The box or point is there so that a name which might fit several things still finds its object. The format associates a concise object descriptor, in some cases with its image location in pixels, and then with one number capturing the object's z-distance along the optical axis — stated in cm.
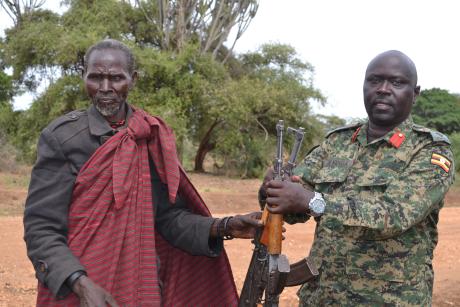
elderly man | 228
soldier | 241
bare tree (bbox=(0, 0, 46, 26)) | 2484
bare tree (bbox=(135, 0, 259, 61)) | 2236
